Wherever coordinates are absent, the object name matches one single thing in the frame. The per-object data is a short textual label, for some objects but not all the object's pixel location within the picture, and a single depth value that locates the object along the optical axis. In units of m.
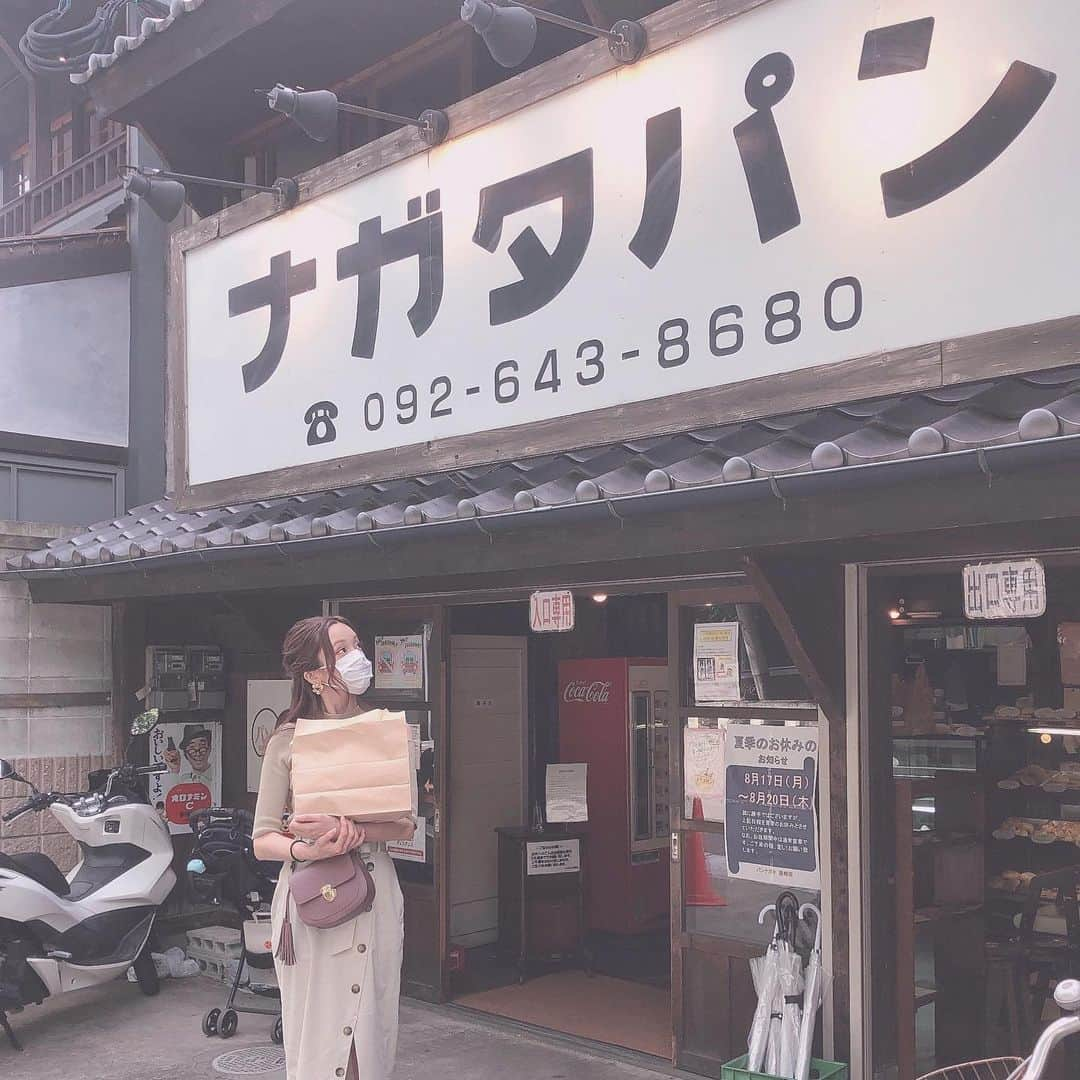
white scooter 7.15
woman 4.16
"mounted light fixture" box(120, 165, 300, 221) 7.97
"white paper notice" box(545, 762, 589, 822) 9.00
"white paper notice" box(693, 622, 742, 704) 6.52
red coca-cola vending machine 9.88
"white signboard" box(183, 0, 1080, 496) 4.76
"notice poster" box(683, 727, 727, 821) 6.55
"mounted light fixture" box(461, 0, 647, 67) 5.93
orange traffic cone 6.59
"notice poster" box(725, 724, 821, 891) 6.09
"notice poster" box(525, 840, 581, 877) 8.86
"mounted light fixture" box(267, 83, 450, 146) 6.96
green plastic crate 5.36
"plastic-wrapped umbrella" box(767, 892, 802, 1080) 5.42
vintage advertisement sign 9.48
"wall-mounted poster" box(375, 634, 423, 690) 8.25
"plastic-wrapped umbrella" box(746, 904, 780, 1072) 5.46
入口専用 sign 6.93
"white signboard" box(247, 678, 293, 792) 9.27
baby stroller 7.47
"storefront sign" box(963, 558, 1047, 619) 5.14
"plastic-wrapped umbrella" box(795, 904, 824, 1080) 5.36
